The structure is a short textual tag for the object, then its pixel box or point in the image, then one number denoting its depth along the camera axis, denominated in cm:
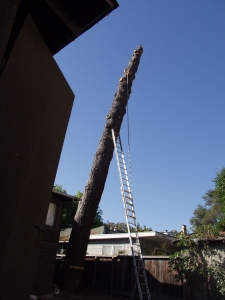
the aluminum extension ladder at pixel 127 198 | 890
